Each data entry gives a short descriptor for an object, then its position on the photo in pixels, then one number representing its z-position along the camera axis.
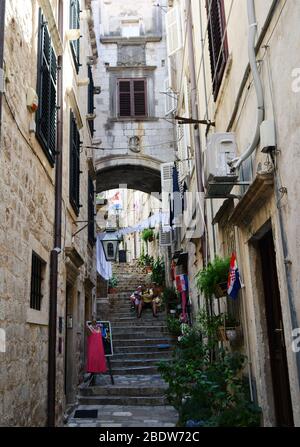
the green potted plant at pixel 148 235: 26.58
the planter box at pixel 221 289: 5.96
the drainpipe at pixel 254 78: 4.24
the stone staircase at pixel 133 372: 8.83
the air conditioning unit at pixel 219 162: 4.89
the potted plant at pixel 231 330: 5.88
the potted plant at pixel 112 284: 19.88
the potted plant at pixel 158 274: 20.09
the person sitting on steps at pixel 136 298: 16.53
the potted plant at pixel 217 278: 6.01
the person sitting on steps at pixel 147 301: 16.31
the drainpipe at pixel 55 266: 6.36
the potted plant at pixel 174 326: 12.56
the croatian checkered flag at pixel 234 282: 5.46
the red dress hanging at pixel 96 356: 9.58
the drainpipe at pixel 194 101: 8.86
